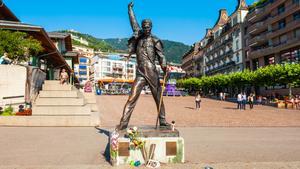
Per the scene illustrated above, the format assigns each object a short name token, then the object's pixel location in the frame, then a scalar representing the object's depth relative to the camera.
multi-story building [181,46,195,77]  84.02
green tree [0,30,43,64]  13.82
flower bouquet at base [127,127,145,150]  4.90
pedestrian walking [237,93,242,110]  21.83
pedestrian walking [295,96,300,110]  24.21
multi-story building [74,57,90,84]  88.39
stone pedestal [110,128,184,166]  4.91
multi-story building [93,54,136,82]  90.04
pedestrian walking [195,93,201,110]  21.68
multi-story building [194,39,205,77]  72.73
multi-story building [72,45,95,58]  101.20
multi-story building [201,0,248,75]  47.99
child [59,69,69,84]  14.33
